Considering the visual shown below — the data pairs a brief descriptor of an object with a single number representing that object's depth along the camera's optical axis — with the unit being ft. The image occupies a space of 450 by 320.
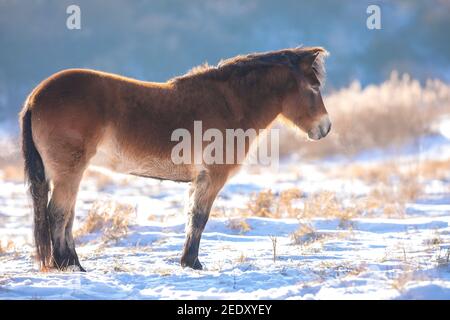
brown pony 39.81
